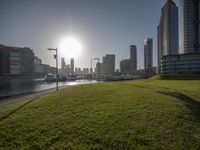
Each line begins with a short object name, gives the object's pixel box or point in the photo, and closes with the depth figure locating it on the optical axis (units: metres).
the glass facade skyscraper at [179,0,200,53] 89.08
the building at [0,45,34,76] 92.41
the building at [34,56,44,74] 131.54
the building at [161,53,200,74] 71.08
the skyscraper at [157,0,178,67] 110.63
